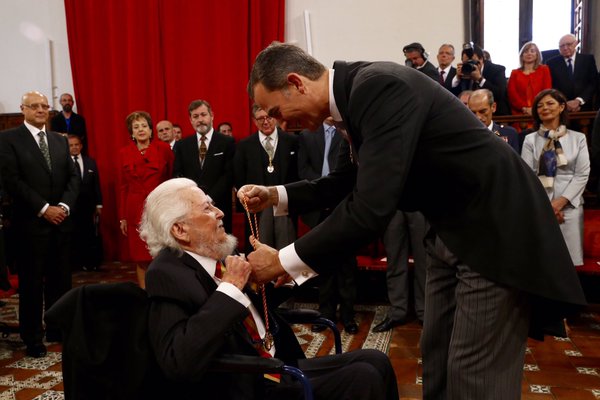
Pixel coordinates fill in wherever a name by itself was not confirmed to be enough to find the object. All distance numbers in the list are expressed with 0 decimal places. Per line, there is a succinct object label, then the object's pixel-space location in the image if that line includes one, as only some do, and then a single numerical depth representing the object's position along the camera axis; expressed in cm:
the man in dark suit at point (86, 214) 645
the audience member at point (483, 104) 391
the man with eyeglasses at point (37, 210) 368
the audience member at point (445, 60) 586
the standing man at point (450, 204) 139
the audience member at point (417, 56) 542
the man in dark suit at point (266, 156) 448
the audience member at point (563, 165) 393
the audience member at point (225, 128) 635
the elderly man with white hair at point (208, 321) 157
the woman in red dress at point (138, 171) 452
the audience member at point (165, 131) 623
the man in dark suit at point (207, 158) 475
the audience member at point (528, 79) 563
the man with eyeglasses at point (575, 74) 588
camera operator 543
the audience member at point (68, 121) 719
